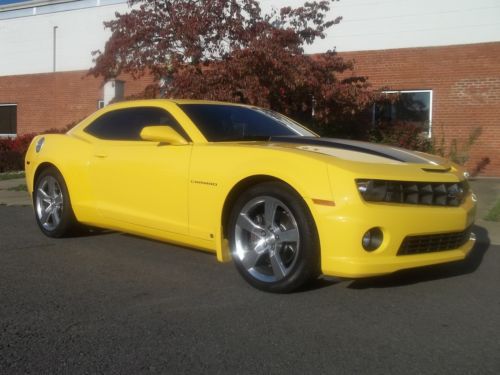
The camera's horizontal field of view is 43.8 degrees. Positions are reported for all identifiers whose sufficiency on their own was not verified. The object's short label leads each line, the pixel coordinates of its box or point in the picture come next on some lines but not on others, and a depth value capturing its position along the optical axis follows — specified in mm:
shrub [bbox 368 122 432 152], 12453
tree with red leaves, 9922
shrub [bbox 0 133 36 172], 16453
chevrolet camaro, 4148
